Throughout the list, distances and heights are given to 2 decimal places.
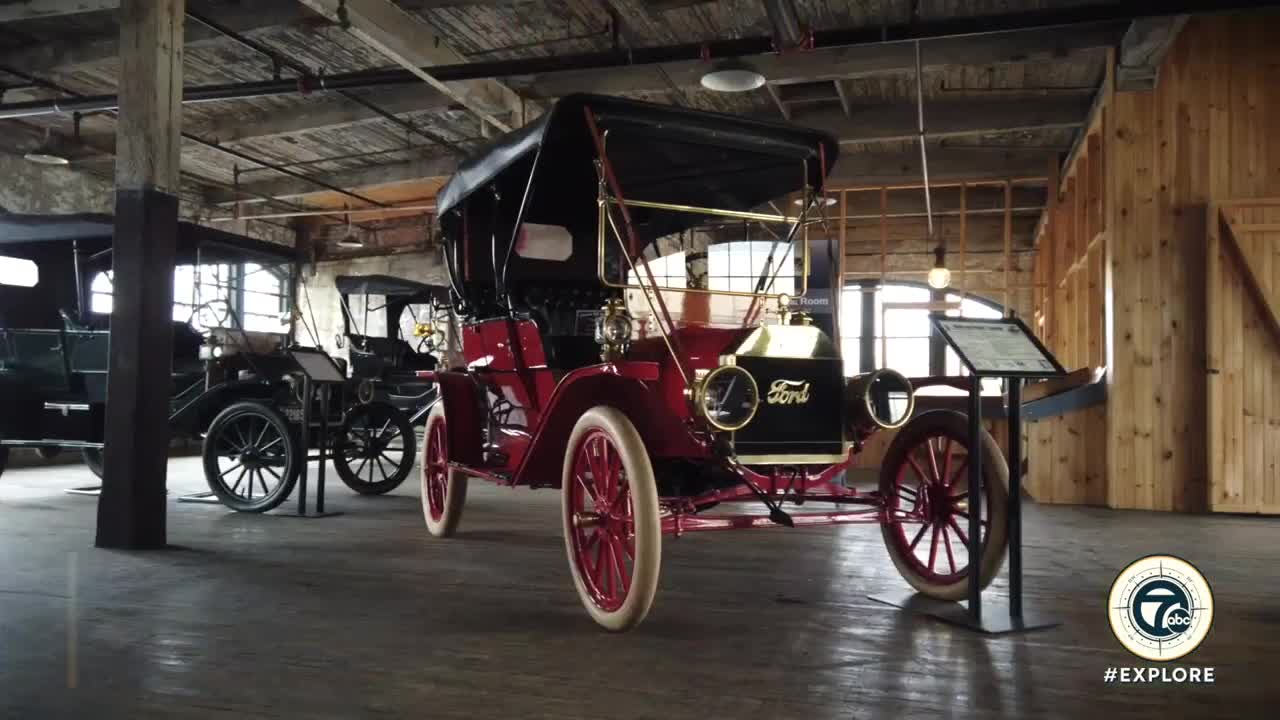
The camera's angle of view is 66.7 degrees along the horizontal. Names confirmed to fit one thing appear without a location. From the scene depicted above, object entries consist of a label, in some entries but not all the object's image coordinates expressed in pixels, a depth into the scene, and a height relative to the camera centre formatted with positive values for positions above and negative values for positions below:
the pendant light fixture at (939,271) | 10.88 +1.21
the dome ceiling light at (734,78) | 7.06 +2.19
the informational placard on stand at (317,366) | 5.79 +0.04
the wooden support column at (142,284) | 4.58 +0.42
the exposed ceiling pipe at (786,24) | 5.93 +2.21
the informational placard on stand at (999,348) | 3.12 +0.10
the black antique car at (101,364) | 6.04 +0.05
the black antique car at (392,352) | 9.77 +0.23
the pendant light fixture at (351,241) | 16.00 +2.23
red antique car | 3.18 +0.05
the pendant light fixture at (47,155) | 10.78 +2.46
